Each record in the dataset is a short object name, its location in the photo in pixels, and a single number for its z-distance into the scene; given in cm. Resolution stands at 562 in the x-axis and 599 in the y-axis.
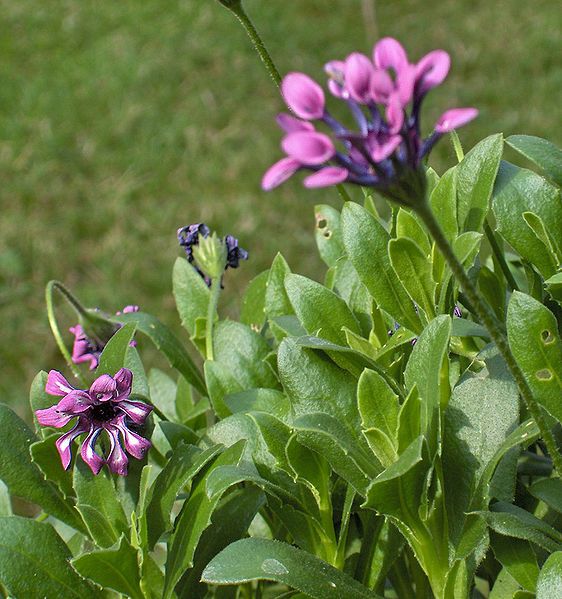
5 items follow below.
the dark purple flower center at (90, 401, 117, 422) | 56
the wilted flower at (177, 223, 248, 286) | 67
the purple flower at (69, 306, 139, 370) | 66
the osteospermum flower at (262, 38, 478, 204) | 46
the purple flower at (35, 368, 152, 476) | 55
